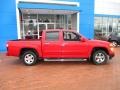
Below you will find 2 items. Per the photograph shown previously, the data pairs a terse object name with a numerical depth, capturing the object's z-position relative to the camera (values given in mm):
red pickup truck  5009
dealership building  8137
